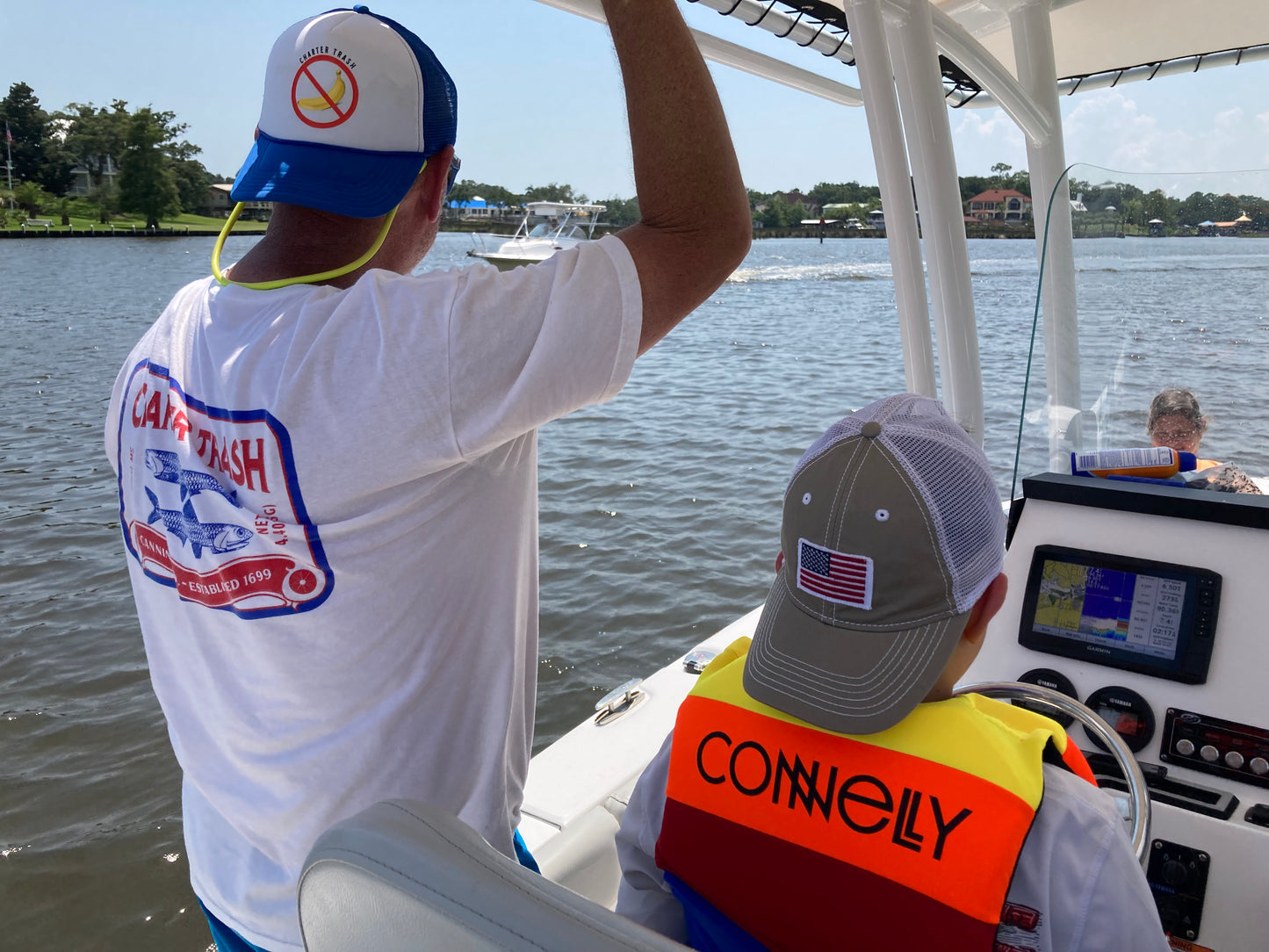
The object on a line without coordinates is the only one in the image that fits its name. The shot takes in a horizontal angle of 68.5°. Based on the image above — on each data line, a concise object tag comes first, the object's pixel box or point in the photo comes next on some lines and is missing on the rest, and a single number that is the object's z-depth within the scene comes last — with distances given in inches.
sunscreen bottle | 69.9
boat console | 57.9
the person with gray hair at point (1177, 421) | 75.4
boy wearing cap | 34.6
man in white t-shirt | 31.3
